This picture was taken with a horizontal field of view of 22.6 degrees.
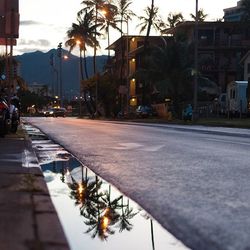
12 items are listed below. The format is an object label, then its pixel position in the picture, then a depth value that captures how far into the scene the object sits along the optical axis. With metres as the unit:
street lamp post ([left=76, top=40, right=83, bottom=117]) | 82.94
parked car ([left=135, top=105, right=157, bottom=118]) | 62.62
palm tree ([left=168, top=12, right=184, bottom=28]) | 93.50
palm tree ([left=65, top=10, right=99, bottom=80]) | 82.06
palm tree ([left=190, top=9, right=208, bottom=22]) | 97.31
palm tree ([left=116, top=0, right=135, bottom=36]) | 79.06
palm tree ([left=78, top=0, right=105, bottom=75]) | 78.25
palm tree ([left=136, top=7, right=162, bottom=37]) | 75.05
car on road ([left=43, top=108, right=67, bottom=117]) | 86.81
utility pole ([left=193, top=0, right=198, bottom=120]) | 43.16
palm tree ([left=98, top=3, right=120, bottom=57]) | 77.36
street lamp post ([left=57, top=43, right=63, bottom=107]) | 103.94
